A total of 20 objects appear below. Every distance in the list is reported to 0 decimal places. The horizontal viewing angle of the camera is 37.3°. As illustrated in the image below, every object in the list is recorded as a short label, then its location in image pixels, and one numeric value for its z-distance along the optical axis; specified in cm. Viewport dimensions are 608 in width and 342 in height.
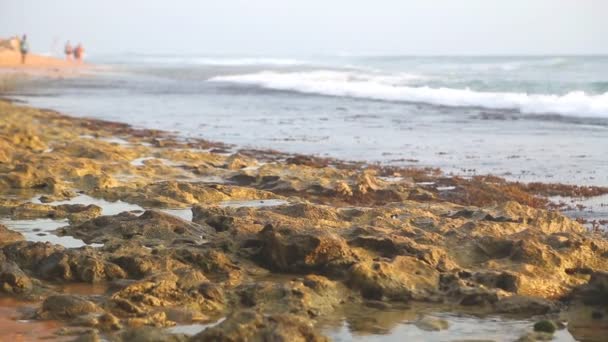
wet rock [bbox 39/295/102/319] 585
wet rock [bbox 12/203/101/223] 910
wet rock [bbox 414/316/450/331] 586
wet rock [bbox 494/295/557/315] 621
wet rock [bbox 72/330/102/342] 532
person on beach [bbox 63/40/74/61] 7225
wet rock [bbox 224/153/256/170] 1361
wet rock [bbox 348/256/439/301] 650
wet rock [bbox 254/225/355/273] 695
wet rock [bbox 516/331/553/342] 563
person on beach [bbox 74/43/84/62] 7231
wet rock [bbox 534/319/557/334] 579
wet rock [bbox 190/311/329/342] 519
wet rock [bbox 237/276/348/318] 607
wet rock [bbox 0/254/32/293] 642
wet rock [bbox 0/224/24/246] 760
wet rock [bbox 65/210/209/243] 798
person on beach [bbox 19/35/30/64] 5771
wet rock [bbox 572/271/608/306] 627
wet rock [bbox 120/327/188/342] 534
